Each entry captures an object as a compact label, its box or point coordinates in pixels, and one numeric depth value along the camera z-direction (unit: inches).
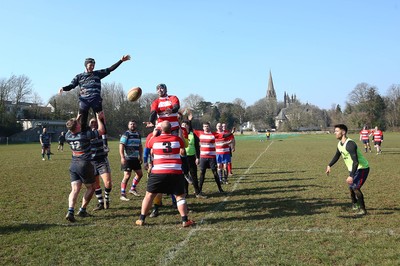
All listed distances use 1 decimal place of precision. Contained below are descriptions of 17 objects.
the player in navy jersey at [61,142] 1340.6
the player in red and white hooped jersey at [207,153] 425.1
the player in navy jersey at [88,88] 304.2
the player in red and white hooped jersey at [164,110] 301.1
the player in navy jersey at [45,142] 943.3
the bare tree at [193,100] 5002.5
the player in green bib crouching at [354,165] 295.9
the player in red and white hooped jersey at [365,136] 1042.4
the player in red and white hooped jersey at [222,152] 523.0
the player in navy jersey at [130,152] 378.0
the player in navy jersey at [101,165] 343.0
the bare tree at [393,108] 3755.7
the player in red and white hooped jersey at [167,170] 262.8
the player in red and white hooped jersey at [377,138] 986.1
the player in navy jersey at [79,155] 289.0
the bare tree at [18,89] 3028.8
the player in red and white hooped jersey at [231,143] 541.1
